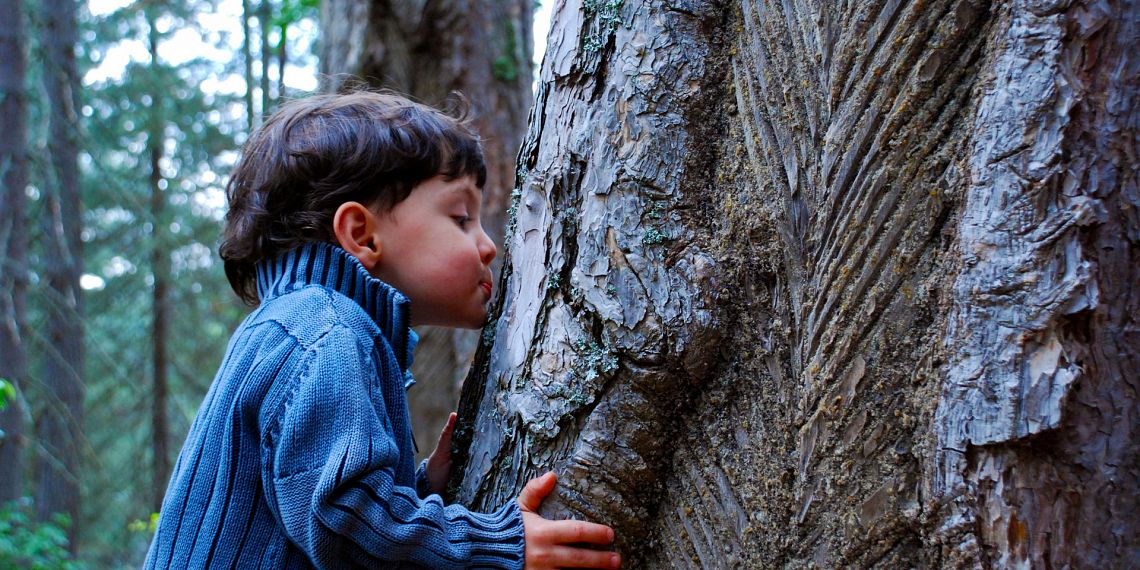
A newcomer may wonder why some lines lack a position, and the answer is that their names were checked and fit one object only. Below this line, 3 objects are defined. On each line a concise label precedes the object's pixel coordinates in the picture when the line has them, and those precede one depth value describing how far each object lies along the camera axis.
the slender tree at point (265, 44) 9.00
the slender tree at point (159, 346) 11.49
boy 1.53
